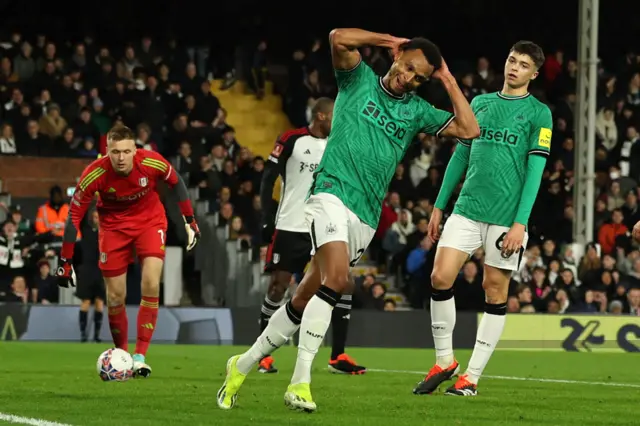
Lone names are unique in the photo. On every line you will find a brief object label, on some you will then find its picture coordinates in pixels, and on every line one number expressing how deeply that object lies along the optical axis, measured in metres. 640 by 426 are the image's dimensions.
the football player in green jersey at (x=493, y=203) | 18.94
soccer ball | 20.59
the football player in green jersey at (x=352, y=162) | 15.80
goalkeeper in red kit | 22.12
